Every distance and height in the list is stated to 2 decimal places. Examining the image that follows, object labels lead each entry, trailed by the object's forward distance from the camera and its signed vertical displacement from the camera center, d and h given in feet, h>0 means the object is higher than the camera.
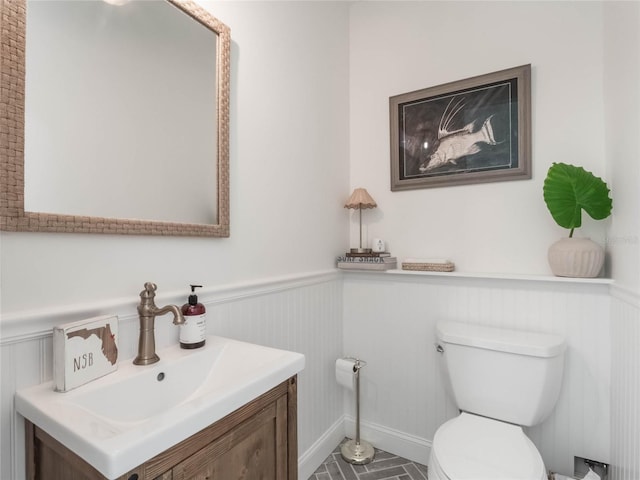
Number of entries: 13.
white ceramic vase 4.45 -0.29
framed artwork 5.28 +1.82
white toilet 3.47 -2.17
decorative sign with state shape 2.41 -0.86
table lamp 6.17 +0.68
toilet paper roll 5.79 -2.38
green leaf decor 4.30 +0.54
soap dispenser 3.30 -0.87
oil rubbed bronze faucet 2.95 -0.75
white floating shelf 4.45 -0.61
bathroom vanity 1.88 -1.24
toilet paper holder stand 5.76 -3.83
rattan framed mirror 2.35 +0.72
